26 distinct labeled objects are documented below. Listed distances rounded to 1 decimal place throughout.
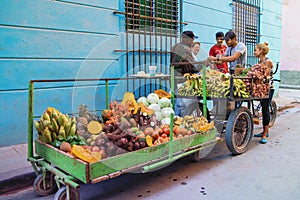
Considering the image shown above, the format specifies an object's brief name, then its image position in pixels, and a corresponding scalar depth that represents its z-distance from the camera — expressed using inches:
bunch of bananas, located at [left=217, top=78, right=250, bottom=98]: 151.7
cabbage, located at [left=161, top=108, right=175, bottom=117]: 149.3
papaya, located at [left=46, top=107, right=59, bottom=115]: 120.6
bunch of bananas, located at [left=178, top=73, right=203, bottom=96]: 161.6
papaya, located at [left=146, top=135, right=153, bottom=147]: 114.3
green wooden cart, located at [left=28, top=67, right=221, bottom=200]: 94.5
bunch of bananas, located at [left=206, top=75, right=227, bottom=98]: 155.0
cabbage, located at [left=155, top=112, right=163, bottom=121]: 147.3
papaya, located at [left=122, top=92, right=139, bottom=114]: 136.3
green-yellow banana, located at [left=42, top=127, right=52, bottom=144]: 111.0
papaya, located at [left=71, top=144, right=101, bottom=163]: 95.6
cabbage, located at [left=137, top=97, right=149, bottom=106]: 159.6
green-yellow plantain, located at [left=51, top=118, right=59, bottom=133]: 113.6
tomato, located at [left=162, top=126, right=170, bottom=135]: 126.5
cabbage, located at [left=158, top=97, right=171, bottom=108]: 160.1
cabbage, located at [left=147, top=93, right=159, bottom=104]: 162.1
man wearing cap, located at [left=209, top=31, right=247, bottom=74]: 182.5
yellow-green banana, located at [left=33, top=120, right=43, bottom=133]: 116.0
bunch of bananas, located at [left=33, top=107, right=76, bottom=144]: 111.8
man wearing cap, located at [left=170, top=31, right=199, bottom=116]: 180.2
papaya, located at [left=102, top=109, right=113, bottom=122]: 136.2
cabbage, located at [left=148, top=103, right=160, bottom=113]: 152.7
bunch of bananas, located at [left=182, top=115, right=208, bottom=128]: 140.6
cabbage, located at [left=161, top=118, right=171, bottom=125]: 141.7
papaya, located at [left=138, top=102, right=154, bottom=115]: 137.2
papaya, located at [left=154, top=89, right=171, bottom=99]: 180.2
